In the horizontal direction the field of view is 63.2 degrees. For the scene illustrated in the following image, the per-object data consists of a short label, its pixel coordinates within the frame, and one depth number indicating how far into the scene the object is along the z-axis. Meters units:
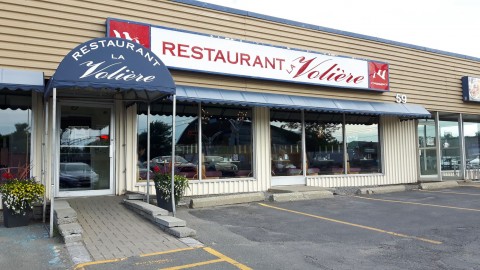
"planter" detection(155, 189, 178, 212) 8.34
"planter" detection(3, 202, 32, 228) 7.05
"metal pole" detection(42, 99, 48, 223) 8.73
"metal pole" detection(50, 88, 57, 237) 6.34
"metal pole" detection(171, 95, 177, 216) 7.67
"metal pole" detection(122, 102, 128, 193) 9.91
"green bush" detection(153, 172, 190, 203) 8.34
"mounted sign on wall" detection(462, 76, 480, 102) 16.42
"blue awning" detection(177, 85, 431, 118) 10.22
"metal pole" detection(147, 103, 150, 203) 9.13
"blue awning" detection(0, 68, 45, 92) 7.85
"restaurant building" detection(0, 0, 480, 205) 8.60
